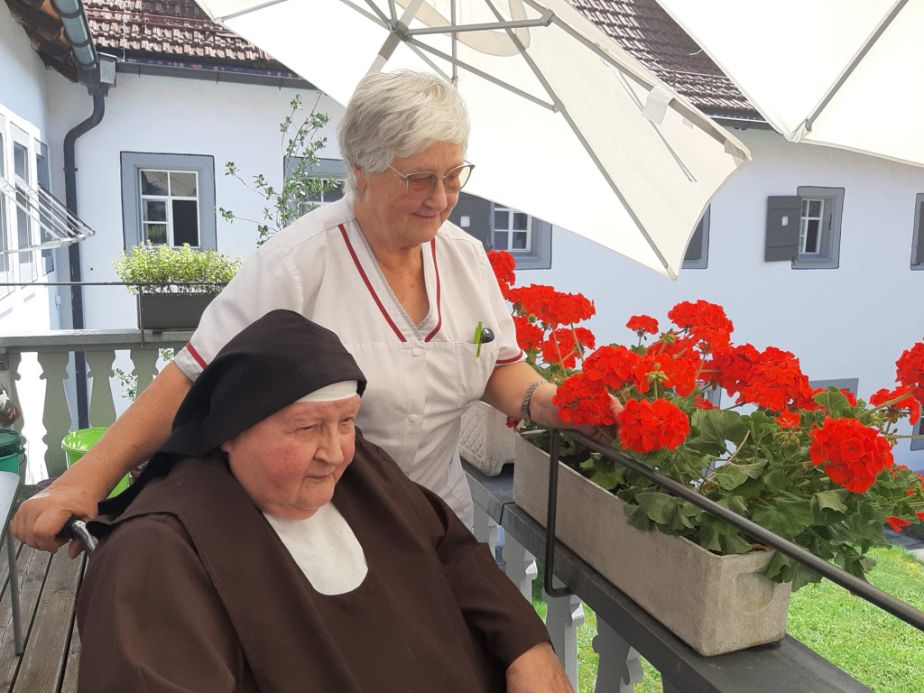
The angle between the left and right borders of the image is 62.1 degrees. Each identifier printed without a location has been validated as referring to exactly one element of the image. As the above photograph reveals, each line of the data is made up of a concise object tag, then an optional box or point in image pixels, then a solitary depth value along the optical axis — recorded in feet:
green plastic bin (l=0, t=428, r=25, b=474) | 8.16
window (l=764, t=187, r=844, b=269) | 34.76
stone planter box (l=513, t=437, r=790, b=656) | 3.74
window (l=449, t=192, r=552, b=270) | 28.37
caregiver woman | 4.46
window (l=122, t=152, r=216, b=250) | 23.72
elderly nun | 3.48
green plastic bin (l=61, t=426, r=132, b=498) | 9.73
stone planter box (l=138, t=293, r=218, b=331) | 12.31
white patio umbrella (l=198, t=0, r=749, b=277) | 7.56
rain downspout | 19.66
